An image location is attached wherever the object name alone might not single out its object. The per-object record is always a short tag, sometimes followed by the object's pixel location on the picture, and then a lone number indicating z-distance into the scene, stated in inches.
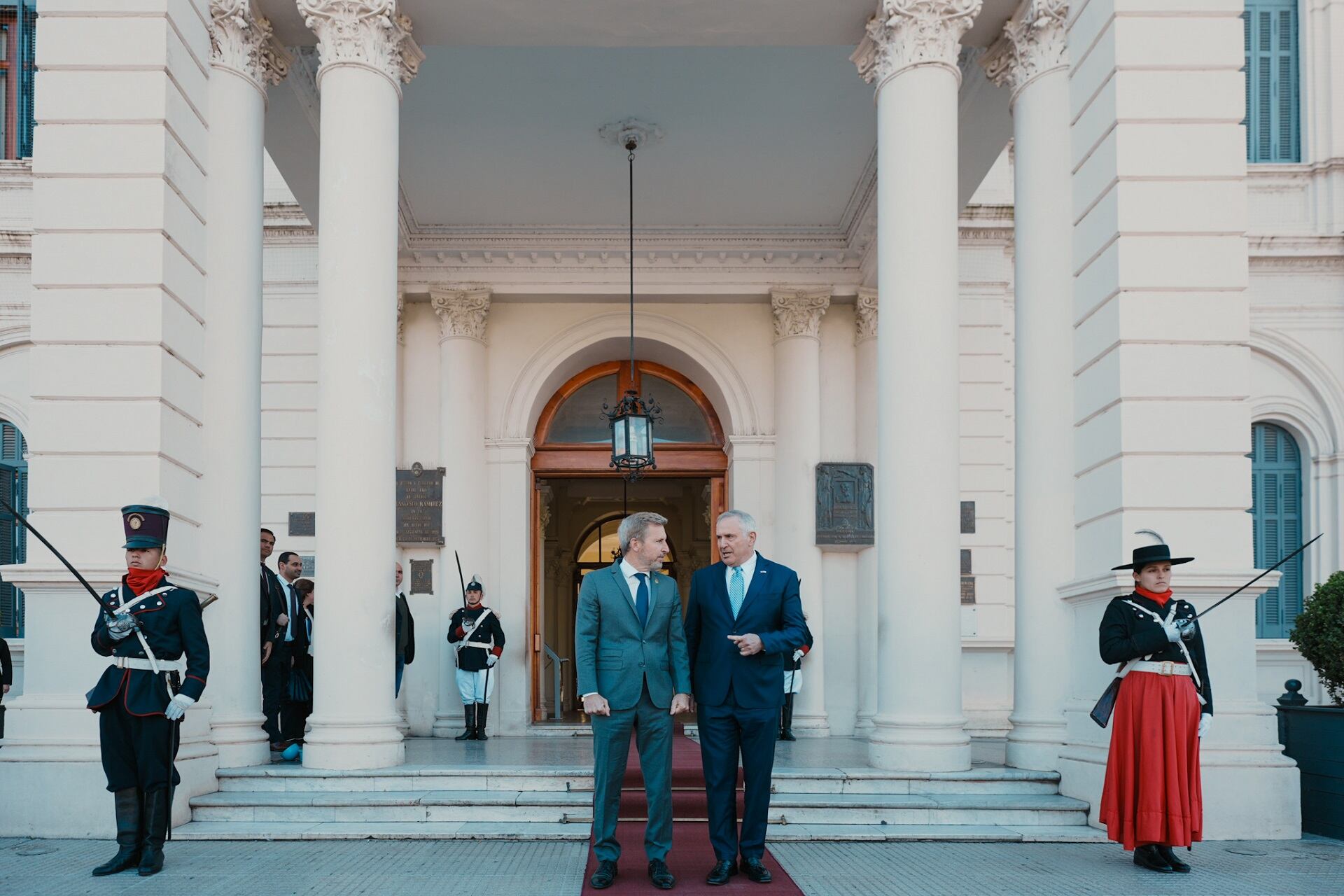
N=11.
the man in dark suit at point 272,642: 412.2
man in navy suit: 264.4
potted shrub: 330.3
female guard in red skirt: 276.4
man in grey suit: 258.4
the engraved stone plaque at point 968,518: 595.8
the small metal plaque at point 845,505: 590.6
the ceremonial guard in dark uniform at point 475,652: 549.6
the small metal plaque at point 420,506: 588.4
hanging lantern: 517.3
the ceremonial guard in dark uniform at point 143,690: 274.5
